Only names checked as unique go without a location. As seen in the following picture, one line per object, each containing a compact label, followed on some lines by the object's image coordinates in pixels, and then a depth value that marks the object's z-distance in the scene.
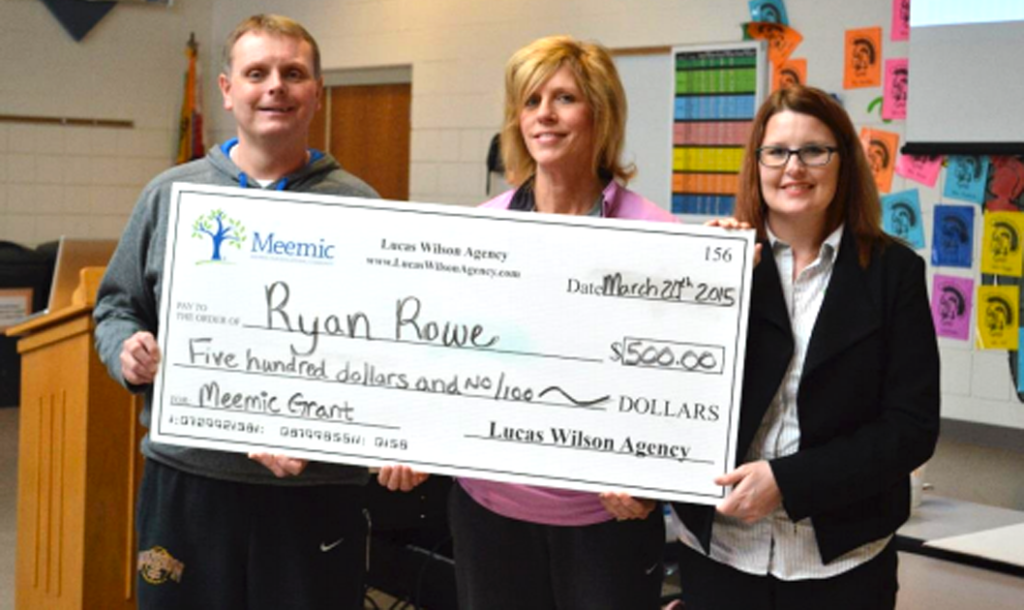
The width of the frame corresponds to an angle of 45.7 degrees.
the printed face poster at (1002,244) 4.66
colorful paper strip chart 5.84
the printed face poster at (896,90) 5.13
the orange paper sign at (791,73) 5.58
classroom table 2.37
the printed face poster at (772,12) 5.66
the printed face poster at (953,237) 4.85
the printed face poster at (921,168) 4.97
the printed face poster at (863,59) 5.25
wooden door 8.12
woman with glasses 1.74
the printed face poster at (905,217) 5.06
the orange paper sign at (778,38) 5.64
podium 3.11
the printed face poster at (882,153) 5.17
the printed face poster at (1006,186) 4.65
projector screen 4.64
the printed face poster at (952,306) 4.84
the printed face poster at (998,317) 4.68
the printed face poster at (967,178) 4.79
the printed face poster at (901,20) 5.12
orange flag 9.26
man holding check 2.04
